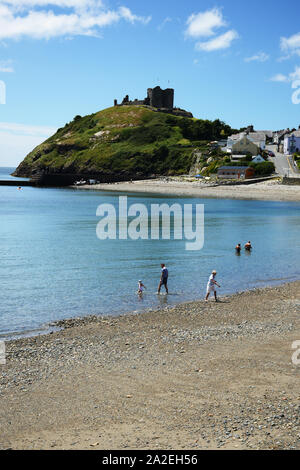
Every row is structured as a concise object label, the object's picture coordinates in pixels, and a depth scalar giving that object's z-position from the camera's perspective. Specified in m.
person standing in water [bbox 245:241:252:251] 41.97
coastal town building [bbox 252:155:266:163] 132.00
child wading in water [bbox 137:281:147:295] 25.91
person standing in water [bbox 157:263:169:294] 25.66
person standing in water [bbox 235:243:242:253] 40.44
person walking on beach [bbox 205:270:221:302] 24.12
